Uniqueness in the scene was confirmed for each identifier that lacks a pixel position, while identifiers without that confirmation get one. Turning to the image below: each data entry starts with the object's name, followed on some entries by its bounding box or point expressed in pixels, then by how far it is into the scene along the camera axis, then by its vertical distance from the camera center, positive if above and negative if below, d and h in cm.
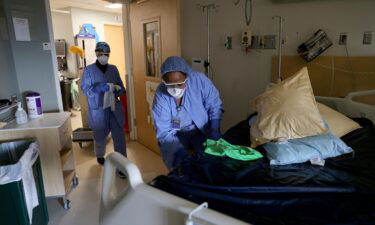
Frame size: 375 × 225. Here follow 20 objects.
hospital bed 78 -50
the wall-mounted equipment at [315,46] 196 +3
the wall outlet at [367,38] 180 +7
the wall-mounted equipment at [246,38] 233 +12
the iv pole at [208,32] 265 +20
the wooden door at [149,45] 253 +9
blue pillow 124 -47
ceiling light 516 +95
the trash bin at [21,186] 150 -76
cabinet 192 -63
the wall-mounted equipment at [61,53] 559 +7
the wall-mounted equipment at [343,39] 189 +7
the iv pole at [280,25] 215 +21
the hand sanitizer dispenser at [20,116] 203 -44
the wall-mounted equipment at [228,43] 254 +9
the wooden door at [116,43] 622 +28
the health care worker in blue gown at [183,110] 167 -39
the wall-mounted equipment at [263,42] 224 +8
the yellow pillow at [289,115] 133 -33
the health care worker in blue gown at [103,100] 269 -45
